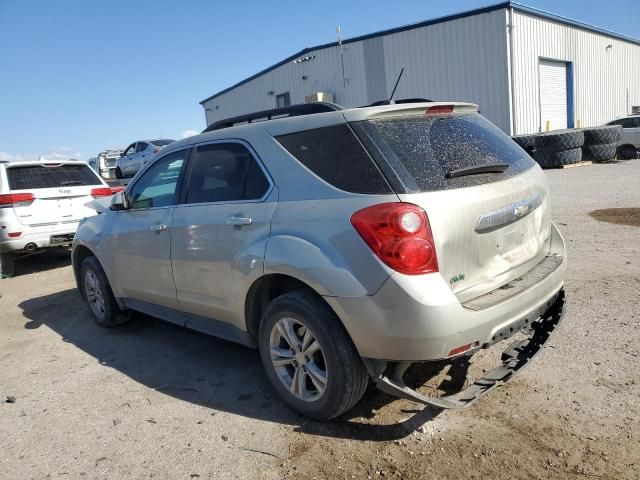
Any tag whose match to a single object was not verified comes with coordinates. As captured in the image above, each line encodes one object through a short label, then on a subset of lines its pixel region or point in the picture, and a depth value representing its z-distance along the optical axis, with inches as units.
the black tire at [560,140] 641.6
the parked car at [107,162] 971.9
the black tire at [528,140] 660.5
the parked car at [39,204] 306.3
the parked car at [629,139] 720.2
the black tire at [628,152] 722.8
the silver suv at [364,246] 101.3
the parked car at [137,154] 769.6
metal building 768.9
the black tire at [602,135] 677.9
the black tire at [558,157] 648.4
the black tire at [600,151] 682.2
